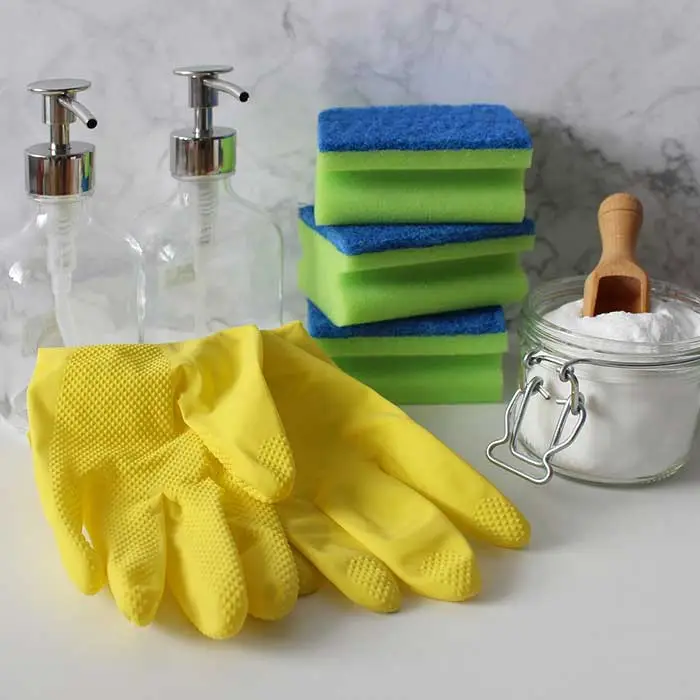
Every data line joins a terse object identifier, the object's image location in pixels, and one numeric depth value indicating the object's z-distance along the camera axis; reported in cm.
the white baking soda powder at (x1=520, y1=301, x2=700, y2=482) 78
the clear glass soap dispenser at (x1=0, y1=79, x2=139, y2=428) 88
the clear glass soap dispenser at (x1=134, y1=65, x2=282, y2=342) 95
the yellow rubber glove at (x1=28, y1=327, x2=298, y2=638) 62
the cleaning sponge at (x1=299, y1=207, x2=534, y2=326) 86
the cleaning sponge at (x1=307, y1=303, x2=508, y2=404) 90
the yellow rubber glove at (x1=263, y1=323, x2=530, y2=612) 65
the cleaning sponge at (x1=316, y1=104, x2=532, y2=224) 85
